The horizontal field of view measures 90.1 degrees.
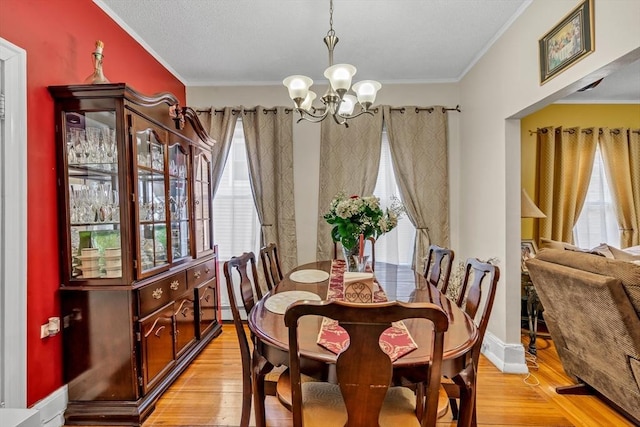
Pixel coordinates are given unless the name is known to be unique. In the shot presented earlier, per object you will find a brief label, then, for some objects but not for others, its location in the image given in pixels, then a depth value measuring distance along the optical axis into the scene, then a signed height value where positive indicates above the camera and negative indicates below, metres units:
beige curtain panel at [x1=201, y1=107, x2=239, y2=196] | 3.62 +0.86
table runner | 1.14 -0.50
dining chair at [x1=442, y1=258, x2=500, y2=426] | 1.39 -0.67
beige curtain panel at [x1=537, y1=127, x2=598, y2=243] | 3.71 +0.36
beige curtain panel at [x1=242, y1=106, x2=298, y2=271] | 3.61 +0.44
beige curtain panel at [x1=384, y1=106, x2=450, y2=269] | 3.59 +0.48
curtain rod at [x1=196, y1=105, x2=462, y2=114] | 3.60 +1.14
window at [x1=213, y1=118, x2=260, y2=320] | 3.72 +0.02
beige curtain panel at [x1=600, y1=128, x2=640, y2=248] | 3.84 +0.41
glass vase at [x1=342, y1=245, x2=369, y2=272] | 2.16 -0.32
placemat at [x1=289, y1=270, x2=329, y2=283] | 2.24 -0.48
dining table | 1.10 -0.50
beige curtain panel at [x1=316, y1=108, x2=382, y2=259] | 3.62 +0.59
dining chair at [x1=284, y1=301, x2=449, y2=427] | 0.90 -0.44
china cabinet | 1.94 -0.27
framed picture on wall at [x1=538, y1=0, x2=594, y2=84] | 1.74 +0.98
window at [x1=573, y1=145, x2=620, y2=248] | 3.90 -0.13
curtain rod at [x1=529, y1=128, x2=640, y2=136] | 3.78 +0.90
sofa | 1.73 -0.69
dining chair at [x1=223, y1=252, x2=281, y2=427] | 1.53 -0.75
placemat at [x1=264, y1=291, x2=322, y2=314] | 1.62 -0.48
